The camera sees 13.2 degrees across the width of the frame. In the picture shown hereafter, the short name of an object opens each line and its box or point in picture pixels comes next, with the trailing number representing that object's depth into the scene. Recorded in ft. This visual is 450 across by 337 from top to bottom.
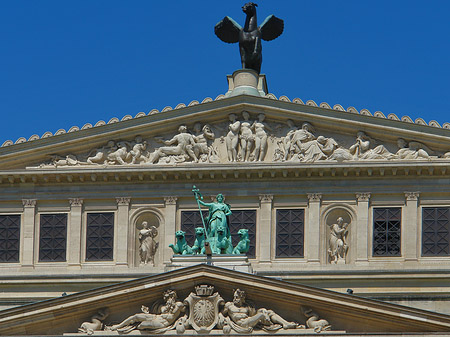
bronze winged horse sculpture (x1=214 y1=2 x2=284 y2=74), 233.96
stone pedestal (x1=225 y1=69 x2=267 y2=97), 230.48
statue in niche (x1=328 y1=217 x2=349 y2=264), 220.64
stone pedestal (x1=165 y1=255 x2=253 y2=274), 196.95
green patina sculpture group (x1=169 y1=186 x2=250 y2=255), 200.54
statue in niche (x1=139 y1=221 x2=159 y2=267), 223.10
